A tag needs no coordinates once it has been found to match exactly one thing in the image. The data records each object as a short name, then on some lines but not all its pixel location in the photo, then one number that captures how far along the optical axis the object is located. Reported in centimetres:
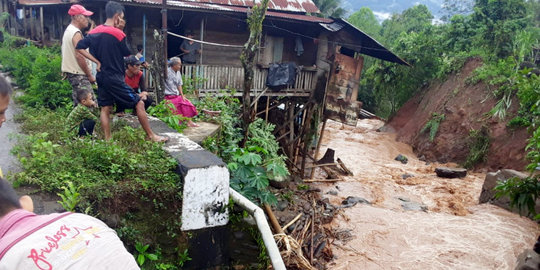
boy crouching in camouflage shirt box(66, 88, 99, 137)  447
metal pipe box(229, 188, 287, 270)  321
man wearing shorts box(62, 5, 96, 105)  474
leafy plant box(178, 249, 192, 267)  332
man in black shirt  421
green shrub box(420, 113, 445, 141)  1502
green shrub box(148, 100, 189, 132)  521
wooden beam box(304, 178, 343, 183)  1051
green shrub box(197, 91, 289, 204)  473
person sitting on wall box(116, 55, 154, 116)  577
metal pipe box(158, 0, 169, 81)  638
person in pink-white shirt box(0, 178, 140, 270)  139
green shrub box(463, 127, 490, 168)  1277
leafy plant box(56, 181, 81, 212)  282
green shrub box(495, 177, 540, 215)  369
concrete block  335
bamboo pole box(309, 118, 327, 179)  1121
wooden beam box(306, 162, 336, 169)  1100
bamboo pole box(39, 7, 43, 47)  1491
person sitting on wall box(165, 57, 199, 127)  625
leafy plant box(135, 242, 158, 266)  310
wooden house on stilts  1091
